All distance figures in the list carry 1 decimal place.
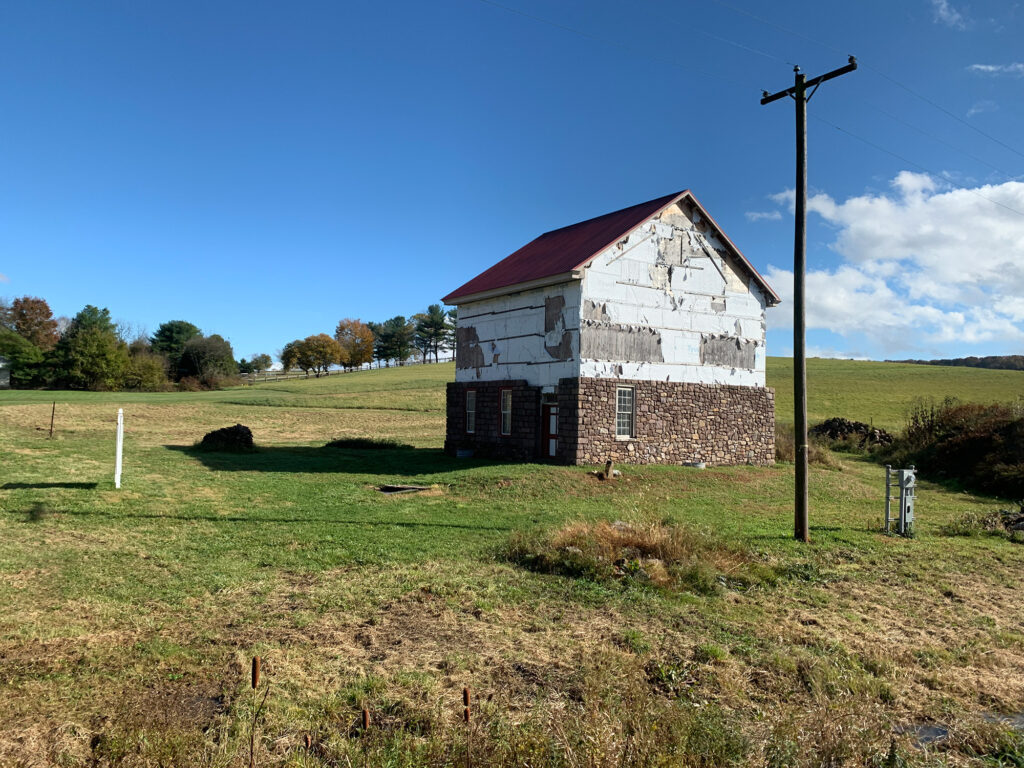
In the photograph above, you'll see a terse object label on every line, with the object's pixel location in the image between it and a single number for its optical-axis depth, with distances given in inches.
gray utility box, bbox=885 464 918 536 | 542.6
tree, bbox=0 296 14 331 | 3448.6
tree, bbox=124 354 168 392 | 2691.9
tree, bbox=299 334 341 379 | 3954.2
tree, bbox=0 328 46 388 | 2672.2
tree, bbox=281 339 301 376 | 4008.4
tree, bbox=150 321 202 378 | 3476.9
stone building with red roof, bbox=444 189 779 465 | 877.8
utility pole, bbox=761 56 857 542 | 515.2
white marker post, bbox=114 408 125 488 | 594.0
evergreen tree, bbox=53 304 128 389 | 2596.0
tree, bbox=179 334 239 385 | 3129.9
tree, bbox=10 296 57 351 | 3467.0
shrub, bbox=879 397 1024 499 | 926.4
